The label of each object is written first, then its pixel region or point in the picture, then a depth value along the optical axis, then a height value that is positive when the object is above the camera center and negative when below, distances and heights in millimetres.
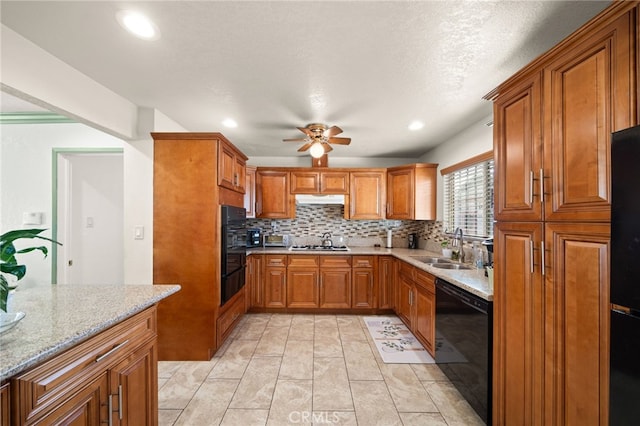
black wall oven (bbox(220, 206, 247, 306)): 2602 -414
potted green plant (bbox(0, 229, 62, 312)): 969 -203
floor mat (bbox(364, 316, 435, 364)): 2537 -1441
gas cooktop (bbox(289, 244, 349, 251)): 3984 -548
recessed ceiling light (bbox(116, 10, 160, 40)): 1394 +1069
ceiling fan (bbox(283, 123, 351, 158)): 2887 +889
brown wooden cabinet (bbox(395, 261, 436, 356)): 2519 -996
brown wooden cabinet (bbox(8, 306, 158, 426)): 826 -669
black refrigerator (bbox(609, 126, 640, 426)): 853 -221
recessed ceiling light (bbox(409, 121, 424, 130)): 2910 +1032
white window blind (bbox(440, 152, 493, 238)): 2689 +211
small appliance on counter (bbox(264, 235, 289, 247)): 4371 -471
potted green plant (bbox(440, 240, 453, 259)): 3222 -457
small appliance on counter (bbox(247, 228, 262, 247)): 4188 -390
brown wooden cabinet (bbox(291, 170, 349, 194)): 4137 +525
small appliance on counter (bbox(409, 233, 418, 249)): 4340 -458
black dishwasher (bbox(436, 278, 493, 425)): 1682 -959
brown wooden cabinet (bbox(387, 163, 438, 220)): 3816 +325
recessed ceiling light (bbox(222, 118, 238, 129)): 2873 +1037
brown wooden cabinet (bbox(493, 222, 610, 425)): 1023 -517
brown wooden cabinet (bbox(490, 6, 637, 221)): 959 +400
